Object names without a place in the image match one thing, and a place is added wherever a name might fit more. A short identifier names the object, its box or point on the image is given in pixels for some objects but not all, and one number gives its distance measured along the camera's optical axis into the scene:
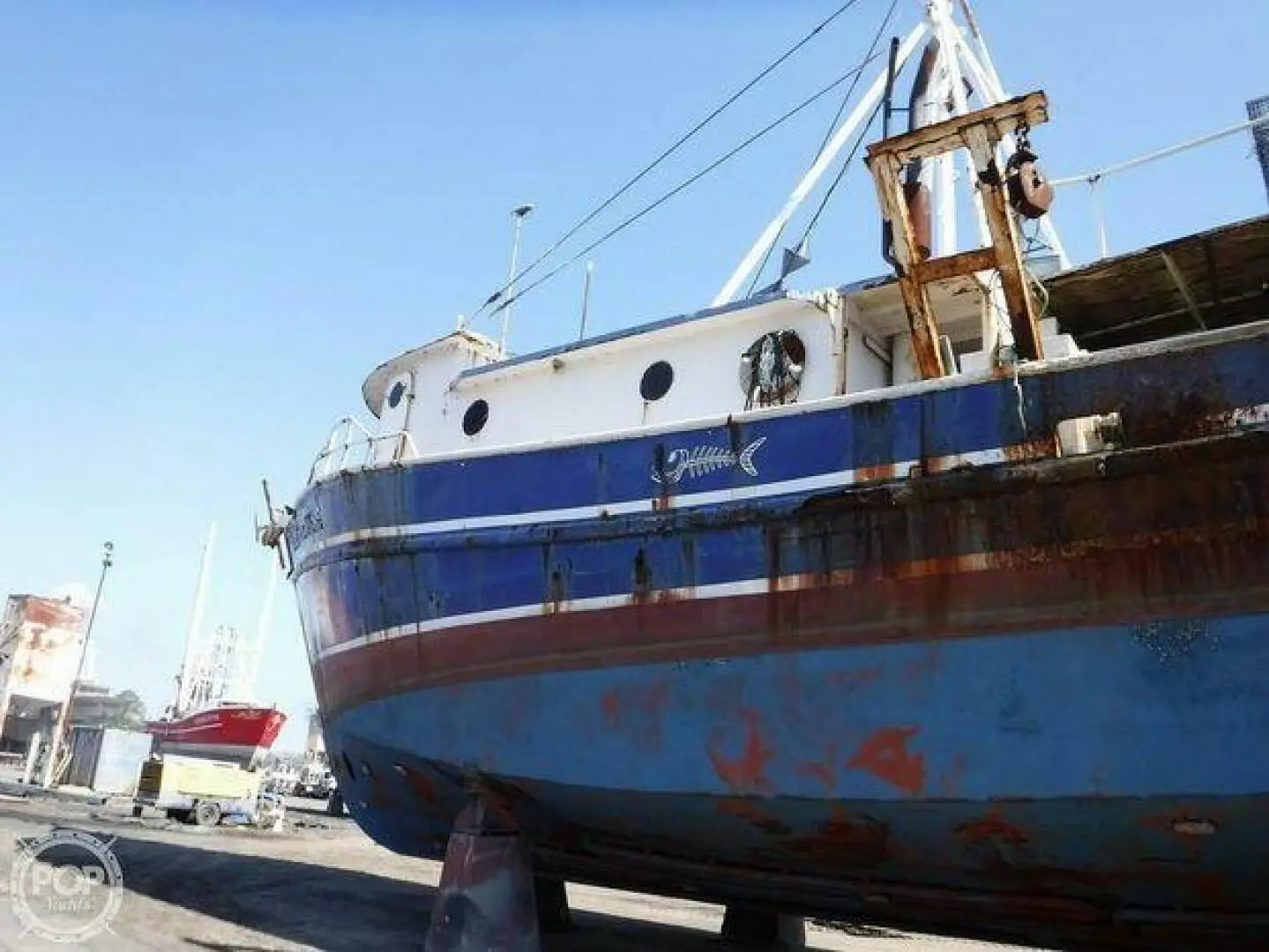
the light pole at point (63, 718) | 26.92
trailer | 17.30
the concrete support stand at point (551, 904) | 8.49
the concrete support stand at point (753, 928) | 9.12
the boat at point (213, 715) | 32.12
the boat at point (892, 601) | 4.91
